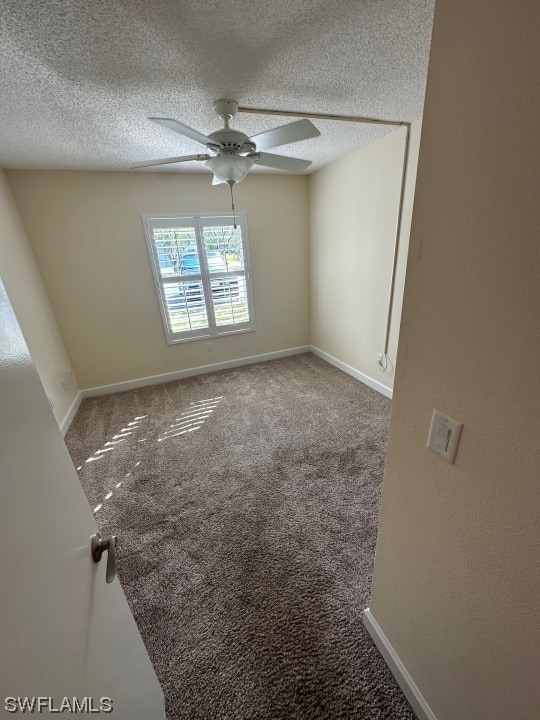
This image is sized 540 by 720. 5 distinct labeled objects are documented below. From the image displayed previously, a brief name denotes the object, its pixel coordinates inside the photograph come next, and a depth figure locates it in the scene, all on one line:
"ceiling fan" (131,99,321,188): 1.44
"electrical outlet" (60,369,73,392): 2.82
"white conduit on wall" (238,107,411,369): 1.73
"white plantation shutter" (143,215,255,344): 3.06
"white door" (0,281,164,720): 0.39
